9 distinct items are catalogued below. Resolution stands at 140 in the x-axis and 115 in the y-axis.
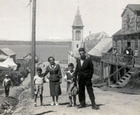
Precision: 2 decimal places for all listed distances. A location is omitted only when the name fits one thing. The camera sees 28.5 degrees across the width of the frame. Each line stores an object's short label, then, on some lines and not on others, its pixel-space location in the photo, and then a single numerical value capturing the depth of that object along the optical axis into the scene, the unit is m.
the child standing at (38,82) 9.90
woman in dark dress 9.64
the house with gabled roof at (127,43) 20.67
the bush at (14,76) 30.65
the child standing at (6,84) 18.06
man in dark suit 8.65
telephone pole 12.05
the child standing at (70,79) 9.55
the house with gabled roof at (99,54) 33.35
